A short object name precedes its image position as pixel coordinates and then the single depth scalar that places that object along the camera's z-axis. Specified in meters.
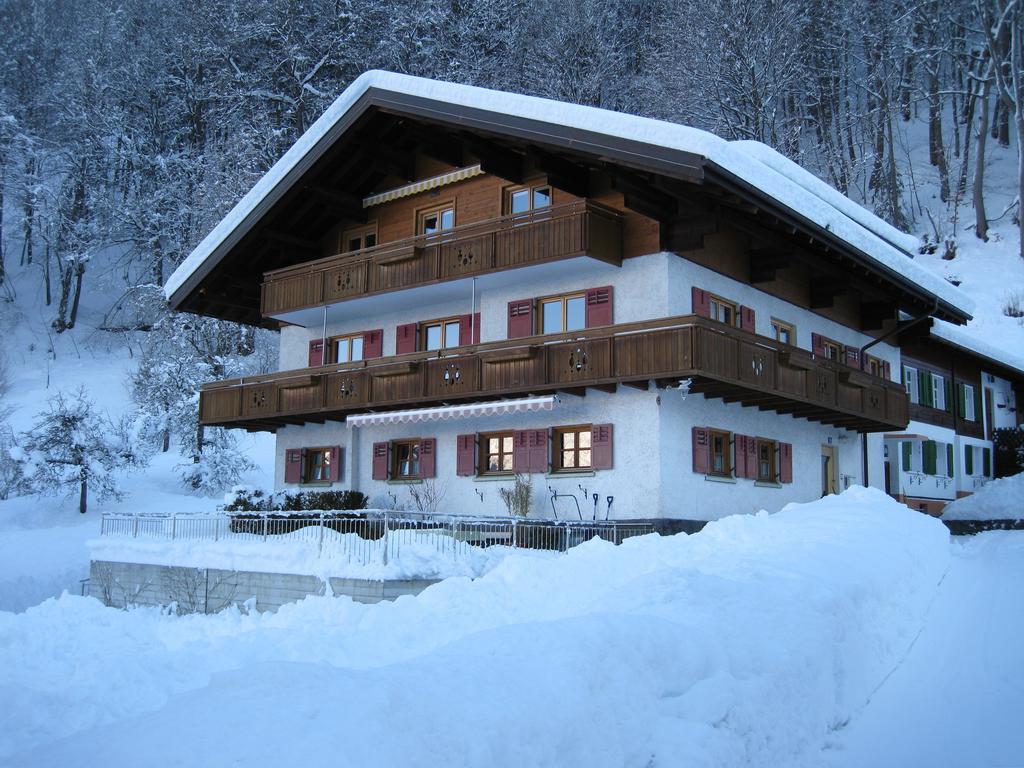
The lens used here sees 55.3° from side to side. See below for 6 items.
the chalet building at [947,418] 30.81
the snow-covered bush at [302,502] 24.25
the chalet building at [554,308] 19.72
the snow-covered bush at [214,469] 35.62
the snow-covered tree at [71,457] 32.03
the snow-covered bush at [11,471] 31.92
